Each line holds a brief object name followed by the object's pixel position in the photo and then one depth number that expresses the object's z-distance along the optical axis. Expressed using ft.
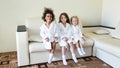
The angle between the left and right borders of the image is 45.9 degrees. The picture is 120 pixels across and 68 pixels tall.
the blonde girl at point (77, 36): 9.04
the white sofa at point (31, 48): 8.20
